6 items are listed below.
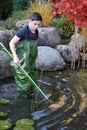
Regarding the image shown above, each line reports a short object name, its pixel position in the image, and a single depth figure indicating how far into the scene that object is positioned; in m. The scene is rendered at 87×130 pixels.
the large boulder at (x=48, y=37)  6.08
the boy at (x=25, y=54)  3.37
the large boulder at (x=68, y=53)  5.33
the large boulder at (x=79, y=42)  5.47
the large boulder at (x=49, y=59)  5.01
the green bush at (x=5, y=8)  9.11
